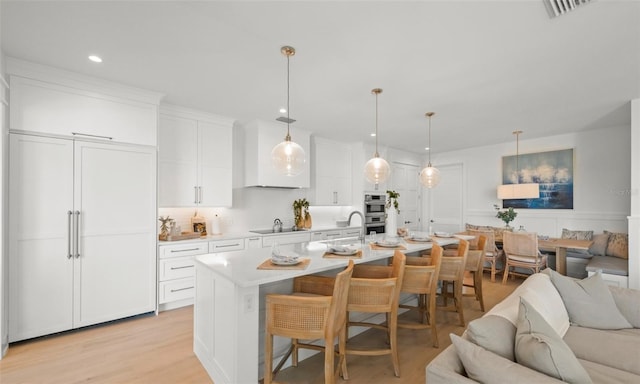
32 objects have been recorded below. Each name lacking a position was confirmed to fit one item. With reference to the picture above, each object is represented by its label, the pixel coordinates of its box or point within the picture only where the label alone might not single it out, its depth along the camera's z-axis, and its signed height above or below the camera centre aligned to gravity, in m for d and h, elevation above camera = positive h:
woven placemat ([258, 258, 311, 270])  2.00 -0.52
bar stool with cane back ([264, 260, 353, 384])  1.73 -0.77
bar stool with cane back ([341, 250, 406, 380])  2.05 -0.77
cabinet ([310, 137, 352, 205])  5.49 +0.43
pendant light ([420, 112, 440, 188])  4.18 +0.25
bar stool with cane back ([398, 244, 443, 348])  2.45 -0.76
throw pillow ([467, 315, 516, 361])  1.28 -0.66
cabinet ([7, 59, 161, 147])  2.63 +0.90
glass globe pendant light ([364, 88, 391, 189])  3.46 +0.30
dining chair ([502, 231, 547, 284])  4.41 -0.92
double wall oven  5.91 -0.37
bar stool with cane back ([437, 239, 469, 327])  2.87 -0.78
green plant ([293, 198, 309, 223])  5.24 -0.24
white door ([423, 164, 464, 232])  6.79 -0.18
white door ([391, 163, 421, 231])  6.83 +0.05
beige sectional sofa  1.11 -0.71
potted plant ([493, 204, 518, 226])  5.59 -0.41
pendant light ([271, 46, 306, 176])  2.60 +0.34
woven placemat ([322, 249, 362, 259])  2.35 -0.52
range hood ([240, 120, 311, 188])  4.46 +0.68
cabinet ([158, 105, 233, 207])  3.73 +0.49
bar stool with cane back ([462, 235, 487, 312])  3.34 -0.83
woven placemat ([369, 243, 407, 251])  2.76 -0.53
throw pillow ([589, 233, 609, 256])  4.47 -0.81
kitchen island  1.78 -0.77
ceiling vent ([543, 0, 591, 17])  1.80 +1.22
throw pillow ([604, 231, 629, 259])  4.19 -0.77
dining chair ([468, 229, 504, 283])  4.82 -1.03
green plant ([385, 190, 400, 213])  3.52 -0.02
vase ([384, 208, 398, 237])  3.52 -0.35
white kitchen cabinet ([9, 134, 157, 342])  2.63 -0.41
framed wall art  5.28 +0.37
